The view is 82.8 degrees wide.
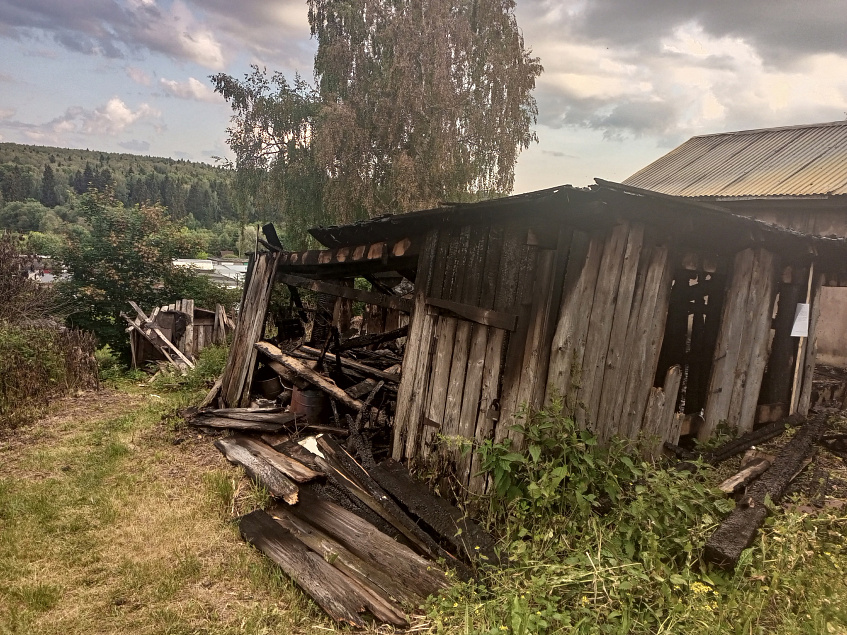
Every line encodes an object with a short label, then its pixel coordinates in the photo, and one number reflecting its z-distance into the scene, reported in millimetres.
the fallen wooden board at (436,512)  3903
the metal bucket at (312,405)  7086
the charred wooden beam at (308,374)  6743
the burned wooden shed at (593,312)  3986
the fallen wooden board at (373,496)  4086
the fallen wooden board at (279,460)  5340
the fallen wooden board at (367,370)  7152
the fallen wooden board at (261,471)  5094
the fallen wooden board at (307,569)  3618
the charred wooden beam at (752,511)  3156
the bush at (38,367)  8336
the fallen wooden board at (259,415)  7004
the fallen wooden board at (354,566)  3674
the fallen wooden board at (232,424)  6840
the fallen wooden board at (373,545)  3775
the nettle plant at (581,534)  3049
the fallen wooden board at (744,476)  3979
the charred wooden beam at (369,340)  7070
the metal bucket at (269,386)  8422
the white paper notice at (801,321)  5566
